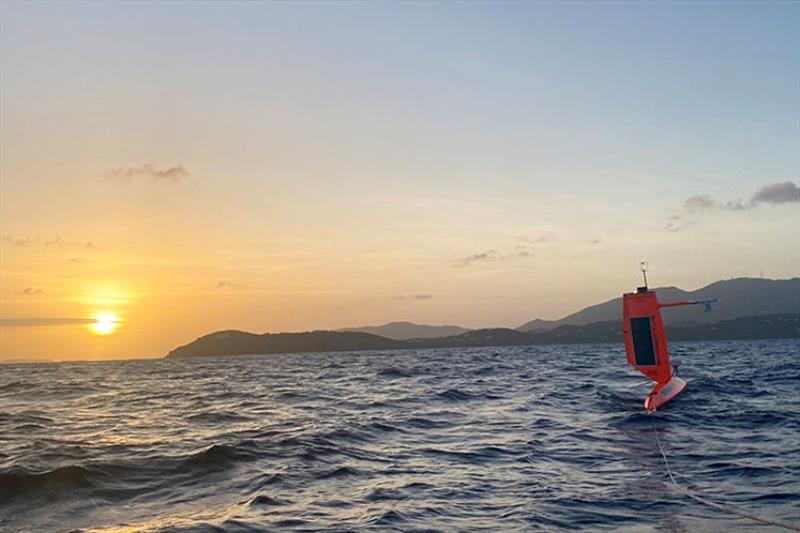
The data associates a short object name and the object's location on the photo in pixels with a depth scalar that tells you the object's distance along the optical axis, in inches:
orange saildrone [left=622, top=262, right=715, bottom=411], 1111.6
